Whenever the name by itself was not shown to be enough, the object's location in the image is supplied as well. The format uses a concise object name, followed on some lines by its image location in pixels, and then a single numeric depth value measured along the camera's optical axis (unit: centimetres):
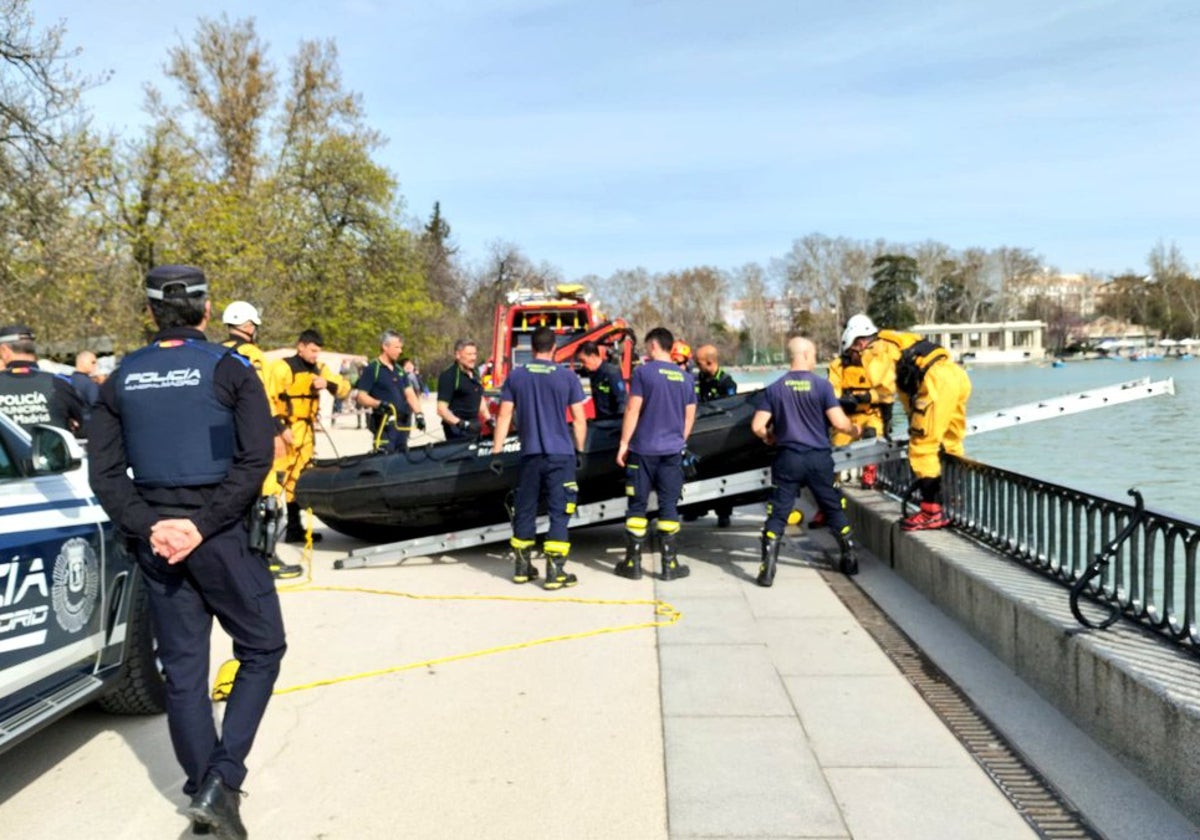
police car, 330
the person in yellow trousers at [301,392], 778
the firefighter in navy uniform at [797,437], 674
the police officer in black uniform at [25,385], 691
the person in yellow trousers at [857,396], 807
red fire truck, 1681
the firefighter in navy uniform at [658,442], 689
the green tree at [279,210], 2692
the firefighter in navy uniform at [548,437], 677
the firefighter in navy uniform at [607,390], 893
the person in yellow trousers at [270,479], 326
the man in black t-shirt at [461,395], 1019
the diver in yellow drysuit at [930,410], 669
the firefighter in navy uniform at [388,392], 982
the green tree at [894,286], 11400
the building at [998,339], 10294
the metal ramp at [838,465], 715
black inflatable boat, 769
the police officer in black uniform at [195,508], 308
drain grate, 329
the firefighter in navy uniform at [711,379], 1009
